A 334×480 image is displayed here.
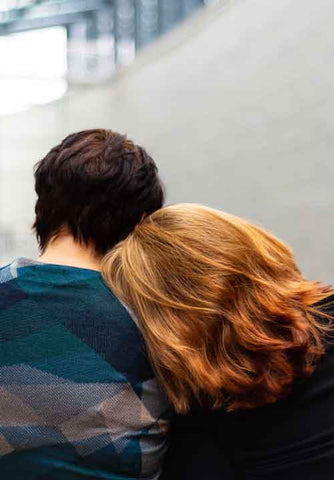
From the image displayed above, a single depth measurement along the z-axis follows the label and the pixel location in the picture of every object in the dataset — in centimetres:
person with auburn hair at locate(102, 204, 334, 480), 118
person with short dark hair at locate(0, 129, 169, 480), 122
